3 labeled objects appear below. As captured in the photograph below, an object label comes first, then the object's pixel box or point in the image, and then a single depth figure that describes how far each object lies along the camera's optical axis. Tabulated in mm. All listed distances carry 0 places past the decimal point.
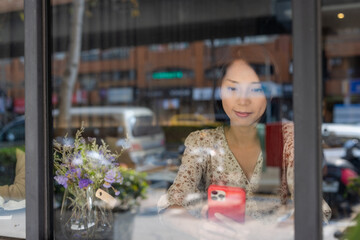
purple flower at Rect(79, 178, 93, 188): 1864
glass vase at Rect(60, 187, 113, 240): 1886
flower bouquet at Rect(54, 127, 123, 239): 1823
